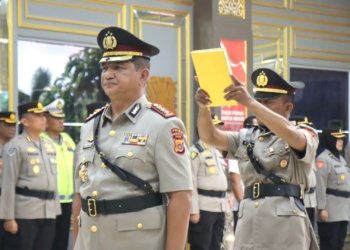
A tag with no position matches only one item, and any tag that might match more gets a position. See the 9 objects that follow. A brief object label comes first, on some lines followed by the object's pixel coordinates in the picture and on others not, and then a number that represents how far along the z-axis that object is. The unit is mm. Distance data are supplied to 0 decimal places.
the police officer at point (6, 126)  9092
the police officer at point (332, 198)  11155
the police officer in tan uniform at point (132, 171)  3922
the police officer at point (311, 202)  10413
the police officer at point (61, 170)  9762
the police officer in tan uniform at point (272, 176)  5477
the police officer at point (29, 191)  8264
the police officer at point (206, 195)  9743
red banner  12456
